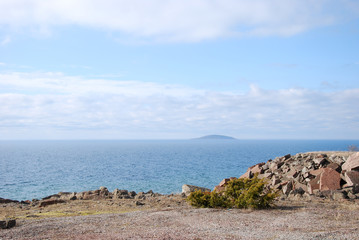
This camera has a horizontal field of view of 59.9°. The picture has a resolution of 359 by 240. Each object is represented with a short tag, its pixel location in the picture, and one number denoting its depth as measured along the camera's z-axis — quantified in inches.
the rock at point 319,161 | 1047.0
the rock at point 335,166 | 979.4
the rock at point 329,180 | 881.5
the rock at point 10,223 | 551.2
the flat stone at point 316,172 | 970.7
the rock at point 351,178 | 854.3
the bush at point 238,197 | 701.3
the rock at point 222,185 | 1083.8
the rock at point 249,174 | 1214.9
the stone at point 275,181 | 1027.8
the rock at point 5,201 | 1002.6
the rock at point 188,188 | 1151.0
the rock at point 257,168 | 1242.4
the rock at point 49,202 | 867.4
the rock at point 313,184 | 900.0
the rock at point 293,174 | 1042.6
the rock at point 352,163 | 912.9
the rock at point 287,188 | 915.4
